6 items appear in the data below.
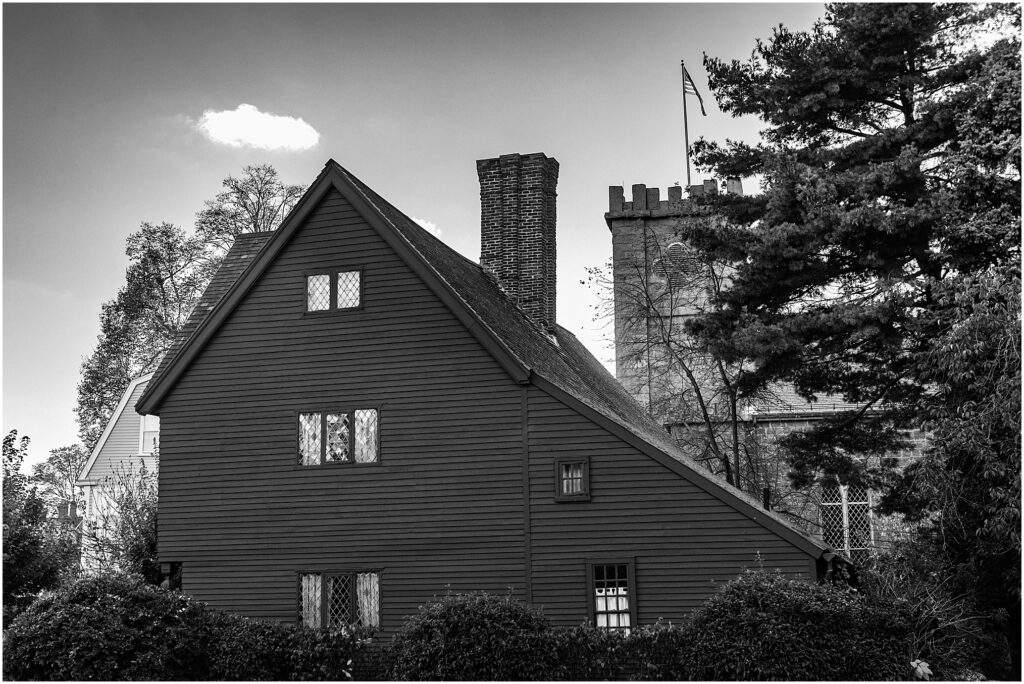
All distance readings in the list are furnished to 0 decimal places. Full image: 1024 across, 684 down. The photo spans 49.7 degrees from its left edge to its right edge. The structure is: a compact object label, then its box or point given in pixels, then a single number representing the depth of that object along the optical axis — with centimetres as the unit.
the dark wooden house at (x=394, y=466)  1878
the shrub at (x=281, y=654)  1845
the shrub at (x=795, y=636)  1558
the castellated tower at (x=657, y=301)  3422
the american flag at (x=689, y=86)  4297
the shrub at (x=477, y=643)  1642
